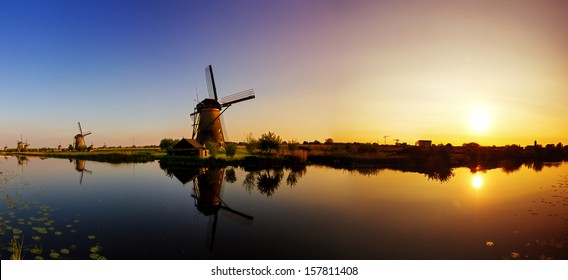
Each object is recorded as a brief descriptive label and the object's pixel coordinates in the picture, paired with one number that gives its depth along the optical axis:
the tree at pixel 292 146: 47.66
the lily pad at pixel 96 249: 8.85
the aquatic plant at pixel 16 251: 7.87
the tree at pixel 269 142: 44.50
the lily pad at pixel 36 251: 8.60
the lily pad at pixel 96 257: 8.40
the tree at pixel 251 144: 46.31
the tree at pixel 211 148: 45.78
